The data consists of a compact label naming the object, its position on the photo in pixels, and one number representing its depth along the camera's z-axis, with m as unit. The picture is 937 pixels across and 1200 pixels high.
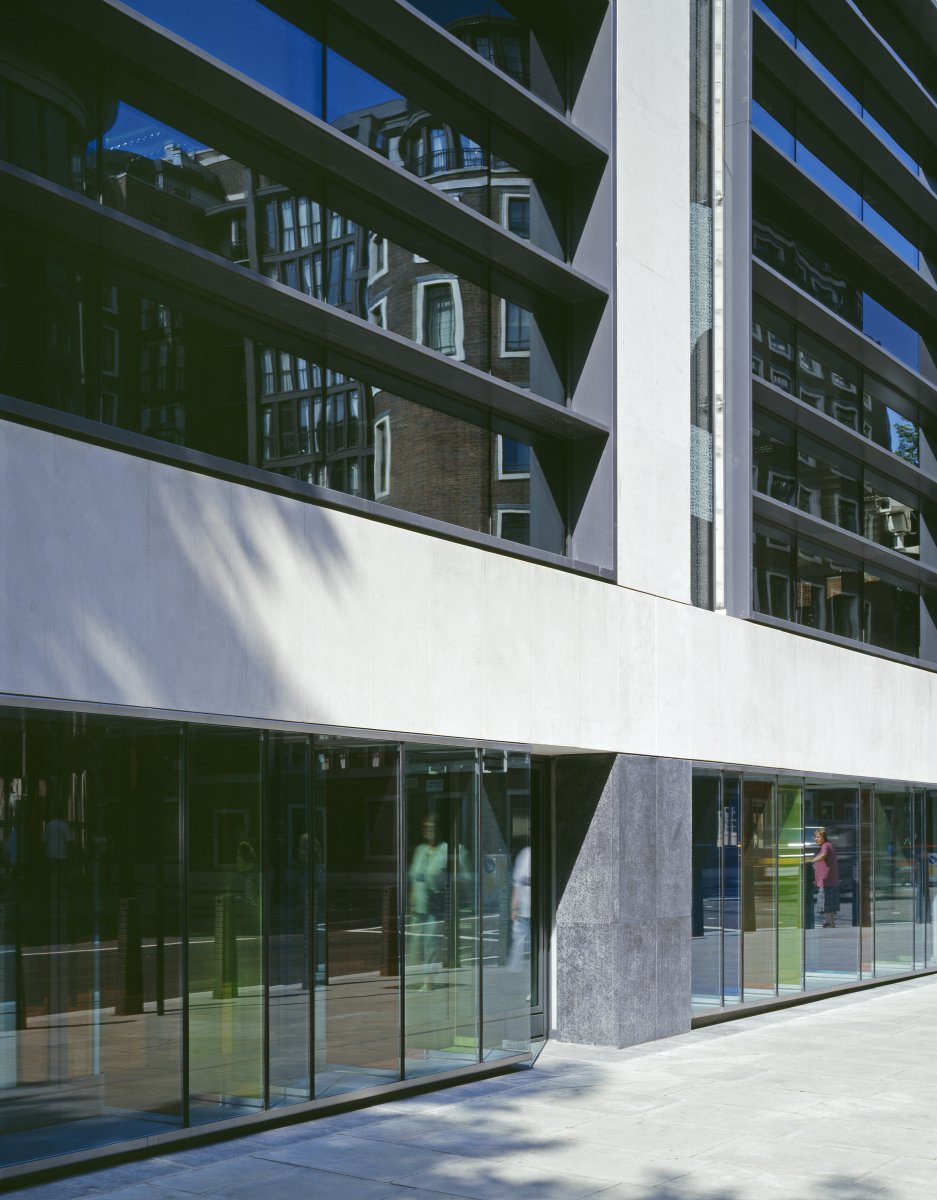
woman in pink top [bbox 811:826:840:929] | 19.00
